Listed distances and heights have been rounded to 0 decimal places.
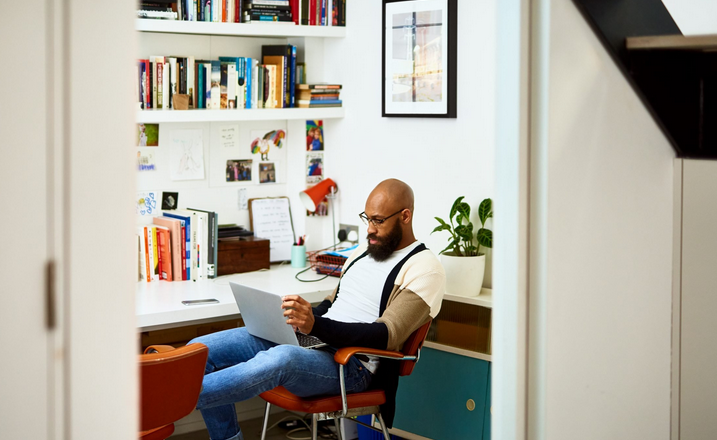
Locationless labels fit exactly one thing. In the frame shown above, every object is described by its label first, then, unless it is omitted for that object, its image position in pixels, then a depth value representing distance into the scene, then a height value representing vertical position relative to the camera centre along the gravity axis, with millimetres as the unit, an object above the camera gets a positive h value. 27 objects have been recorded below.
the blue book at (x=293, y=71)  4012 +626
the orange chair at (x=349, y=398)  2803 -797
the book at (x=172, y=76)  3662 +545
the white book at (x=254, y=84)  3891 +539
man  2773 -528
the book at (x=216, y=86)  3771 +515
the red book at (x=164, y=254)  3646 -317
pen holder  4023 -354
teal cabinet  3156 -900
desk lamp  3982 -23
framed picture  3512 +630
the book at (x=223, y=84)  3809 +529
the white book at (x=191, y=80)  3717 +533
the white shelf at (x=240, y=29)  3549 +793
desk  3080 -472
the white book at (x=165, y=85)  3635 +499
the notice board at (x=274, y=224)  4133 -194
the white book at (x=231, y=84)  3820 +531
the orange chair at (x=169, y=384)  2258 -600
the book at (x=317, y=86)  4035 +551
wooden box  3775 -336
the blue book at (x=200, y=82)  3752 +529
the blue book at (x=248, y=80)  3873 +557
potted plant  3281 -278
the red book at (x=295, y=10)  3973 +942
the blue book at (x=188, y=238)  3678 -244
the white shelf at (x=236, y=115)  3566 +368
